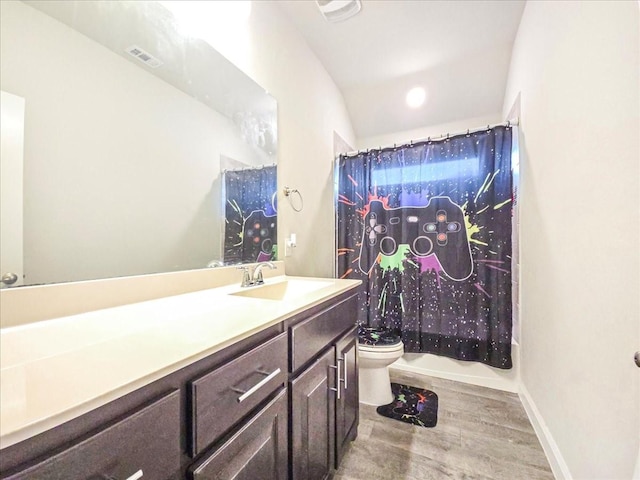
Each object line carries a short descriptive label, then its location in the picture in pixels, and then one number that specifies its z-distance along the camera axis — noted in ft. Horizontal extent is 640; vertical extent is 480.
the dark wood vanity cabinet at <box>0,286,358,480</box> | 1.19
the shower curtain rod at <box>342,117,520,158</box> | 6.48
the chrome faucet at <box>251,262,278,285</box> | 4.51
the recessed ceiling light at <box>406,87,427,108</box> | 8.33
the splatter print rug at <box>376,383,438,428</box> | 5.43
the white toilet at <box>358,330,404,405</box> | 5.68
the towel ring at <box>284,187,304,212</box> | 5.83
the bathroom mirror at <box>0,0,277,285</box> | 2.48
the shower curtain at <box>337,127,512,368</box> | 6.49
